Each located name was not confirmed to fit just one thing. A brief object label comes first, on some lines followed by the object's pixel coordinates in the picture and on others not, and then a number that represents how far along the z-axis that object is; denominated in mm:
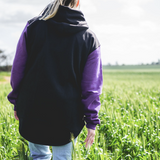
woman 1354
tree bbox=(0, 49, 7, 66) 40769
